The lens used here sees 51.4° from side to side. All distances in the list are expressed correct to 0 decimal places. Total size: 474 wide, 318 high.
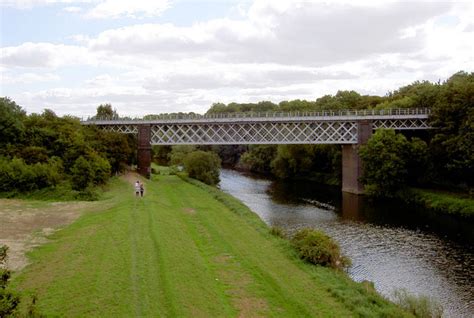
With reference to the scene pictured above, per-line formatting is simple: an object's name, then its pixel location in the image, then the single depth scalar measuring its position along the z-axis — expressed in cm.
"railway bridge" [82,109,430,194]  6969
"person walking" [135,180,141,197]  4612
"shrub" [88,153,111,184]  5168
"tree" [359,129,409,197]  6153
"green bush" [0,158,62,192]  4725
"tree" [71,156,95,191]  4966
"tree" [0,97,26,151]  5522
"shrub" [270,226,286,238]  3488
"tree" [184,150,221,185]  7088
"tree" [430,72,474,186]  5388
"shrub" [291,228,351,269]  2722
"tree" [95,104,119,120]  8736
